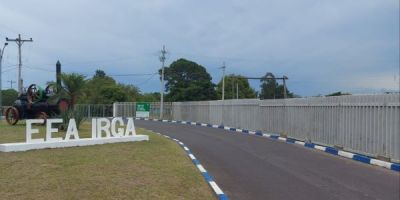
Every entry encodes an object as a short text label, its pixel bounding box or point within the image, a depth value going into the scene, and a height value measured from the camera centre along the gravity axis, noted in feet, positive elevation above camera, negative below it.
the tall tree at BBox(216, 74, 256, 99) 297.06 +7.93
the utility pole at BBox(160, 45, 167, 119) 201.57 +17.71
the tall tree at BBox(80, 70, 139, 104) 255.45 +3.93
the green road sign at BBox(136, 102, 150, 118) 185.26 -3.67
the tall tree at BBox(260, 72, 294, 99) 324.39 +7.91
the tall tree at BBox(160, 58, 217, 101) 283.38 +11.73
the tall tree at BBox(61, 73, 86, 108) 106.63 +3.62
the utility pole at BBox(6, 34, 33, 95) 171.94 +20.48
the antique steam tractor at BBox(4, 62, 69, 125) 93.22 -1.11
